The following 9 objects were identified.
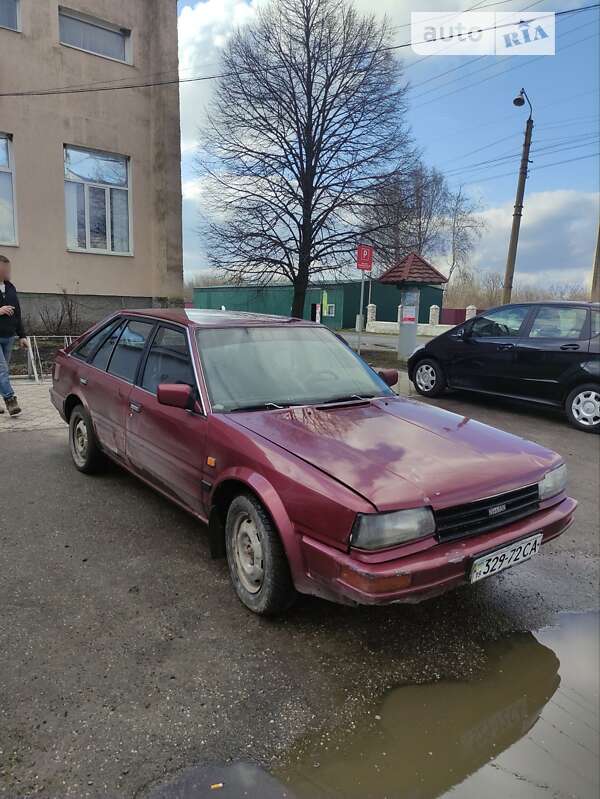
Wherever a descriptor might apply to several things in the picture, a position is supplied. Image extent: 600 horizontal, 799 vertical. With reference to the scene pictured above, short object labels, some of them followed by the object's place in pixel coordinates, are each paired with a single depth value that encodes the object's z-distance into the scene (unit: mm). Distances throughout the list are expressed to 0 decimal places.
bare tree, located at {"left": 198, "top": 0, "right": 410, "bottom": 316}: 15180
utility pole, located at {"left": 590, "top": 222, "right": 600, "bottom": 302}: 14711
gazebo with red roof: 13555
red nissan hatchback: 2379
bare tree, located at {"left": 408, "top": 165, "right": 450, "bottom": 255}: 42066
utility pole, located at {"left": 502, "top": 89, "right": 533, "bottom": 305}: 17719
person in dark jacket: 6594
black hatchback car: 7246
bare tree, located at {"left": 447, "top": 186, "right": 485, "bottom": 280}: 51312
